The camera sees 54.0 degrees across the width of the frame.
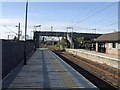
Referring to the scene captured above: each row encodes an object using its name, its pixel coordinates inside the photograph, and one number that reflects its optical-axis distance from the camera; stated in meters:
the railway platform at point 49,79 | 5.27
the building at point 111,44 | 17.92
